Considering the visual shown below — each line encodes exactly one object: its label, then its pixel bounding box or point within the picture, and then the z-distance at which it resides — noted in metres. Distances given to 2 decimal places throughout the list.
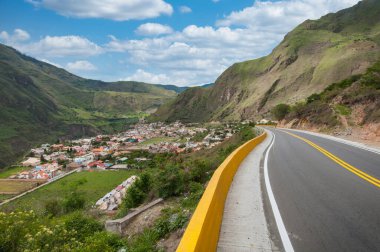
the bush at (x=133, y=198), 14.82
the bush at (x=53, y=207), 25.53
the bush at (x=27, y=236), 8.70
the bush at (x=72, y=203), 27.95
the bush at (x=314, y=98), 61.62
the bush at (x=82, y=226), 11.70
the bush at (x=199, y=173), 13.09
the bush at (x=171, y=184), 12.17
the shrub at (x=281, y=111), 73.83
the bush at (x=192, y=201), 9.55
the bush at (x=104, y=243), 7.88
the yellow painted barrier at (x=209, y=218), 4.22
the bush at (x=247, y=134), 33.48
